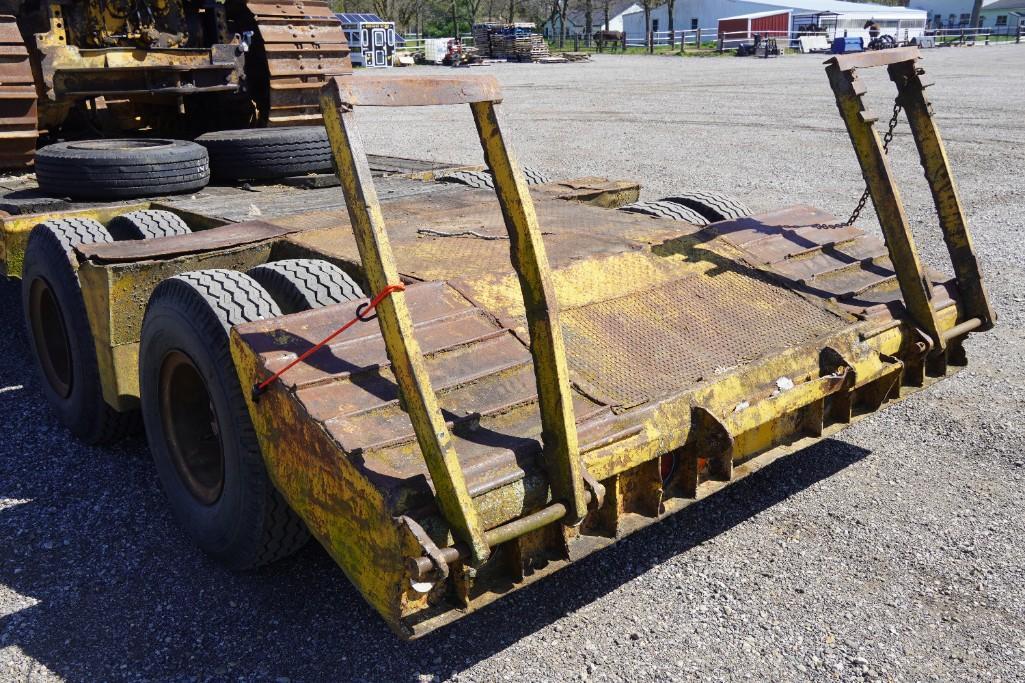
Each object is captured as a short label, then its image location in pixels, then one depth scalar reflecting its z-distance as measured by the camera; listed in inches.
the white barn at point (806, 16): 2310.4
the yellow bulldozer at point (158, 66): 253.3
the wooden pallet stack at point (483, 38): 1823.3
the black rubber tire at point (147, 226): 191.5
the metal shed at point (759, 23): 2379.6
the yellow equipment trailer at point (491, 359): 104.7
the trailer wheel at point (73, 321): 175.8
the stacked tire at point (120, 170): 214.4
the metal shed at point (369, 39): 1517.0
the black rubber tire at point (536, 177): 259.0
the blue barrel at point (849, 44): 1768.0
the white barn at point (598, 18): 2898.6
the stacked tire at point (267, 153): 248.2
